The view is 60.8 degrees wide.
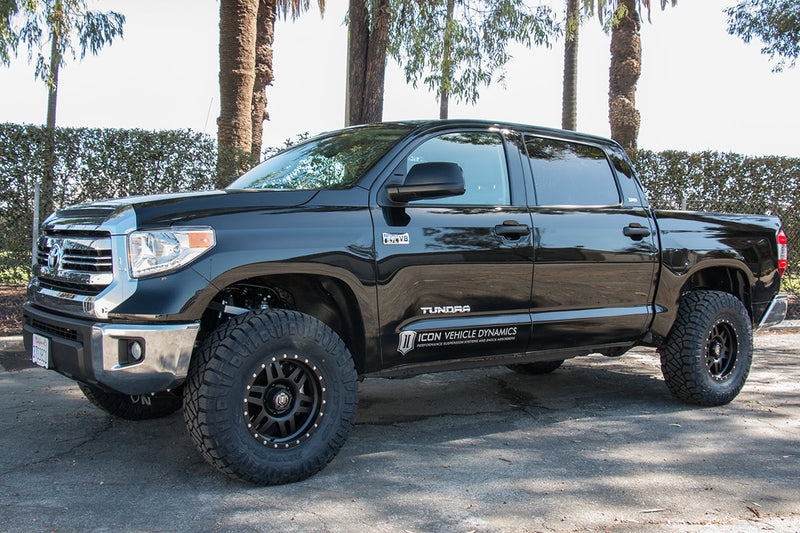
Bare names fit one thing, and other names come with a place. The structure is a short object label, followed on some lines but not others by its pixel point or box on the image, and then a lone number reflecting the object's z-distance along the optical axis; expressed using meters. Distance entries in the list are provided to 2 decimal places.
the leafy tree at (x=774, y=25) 14.55
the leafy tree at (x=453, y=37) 10.80
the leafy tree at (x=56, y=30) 10.32
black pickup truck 3.23
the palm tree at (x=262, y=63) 15.42
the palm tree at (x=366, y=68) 8.79
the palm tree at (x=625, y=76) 14.52
